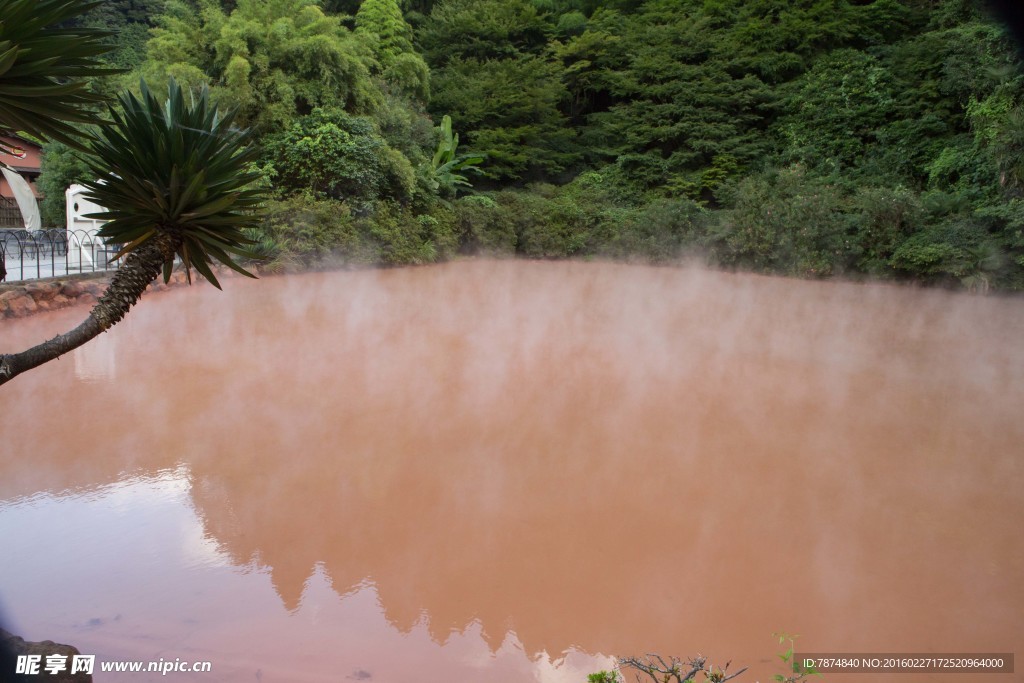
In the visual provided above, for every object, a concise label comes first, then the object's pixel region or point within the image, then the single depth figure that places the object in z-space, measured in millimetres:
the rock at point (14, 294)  7392
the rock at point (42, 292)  7834
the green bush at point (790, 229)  14656
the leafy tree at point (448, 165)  17438
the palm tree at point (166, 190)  2172
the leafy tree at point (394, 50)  17250
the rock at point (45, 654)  1937
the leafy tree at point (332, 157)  13075
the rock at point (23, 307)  7473
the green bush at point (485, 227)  17344
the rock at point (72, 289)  8344
